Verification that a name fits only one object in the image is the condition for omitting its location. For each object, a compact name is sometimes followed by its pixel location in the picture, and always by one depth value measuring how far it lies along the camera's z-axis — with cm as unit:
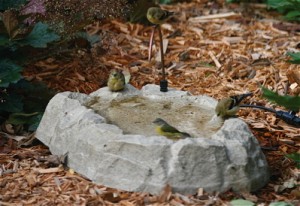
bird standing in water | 640
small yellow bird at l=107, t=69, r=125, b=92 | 773
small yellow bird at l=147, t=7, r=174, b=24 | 784
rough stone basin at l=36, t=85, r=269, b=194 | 607
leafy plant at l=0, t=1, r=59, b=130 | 788
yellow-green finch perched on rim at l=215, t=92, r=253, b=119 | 681
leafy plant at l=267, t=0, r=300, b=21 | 1042
